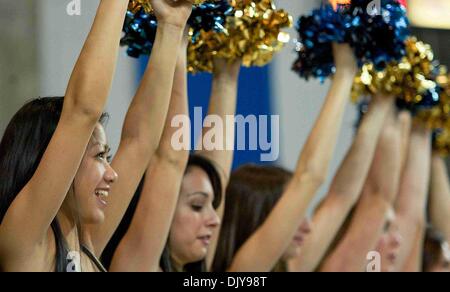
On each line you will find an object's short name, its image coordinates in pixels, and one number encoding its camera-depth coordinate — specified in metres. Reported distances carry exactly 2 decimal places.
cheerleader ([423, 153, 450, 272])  4.81
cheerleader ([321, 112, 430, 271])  4.33
